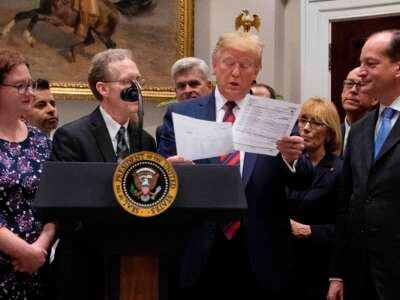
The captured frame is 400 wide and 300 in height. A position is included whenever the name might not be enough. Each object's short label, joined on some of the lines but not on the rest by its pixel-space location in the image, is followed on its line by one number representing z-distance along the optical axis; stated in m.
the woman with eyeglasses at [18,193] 2.36
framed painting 5.07
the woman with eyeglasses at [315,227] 3.00
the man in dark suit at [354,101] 3.70
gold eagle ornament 5.41
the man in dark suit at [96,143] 2.42
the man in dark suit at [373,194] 2.42
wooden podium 1.74
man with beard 3.97
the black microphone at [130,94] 2.29
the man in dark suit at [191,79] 3.65
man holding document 2.35
